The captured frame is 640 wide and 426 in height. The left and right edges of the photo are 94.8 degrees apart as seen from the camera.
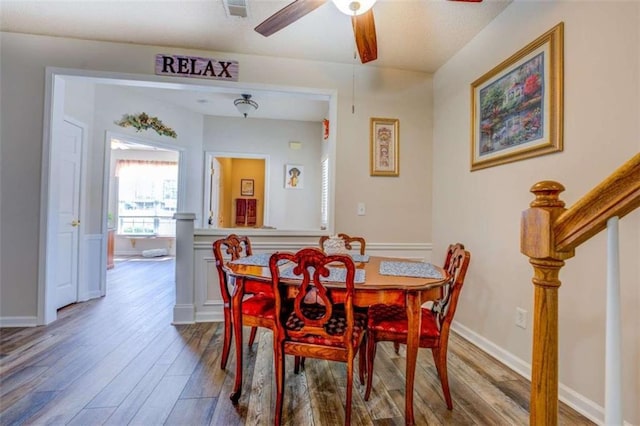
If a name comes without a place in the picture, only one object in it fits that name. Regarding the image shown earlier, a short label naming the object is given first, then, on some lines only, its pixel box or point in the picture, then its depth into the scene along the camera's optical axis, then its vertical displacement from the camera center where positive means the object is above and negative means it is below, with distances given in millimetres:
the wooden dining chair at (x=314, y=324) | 1368 -554
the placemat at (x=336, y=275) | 1475 -311
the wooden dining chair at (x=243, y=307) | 1735 -577
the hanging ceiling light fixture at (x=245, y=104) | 3986 +1529
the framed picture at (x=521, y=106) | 1798 +813
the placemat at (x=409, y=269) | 1658 -308
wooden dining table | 1429 -385
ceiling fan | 1643 +1195
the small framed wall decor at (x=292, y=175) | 5145 +713
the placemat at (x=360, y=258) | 2154 -307
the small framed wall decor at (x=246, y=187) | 6543 +619
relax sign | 2758 +1390
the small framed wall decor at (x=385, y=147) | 3061 +747
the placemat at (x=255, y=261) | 1884 -306
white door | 3129 -64
